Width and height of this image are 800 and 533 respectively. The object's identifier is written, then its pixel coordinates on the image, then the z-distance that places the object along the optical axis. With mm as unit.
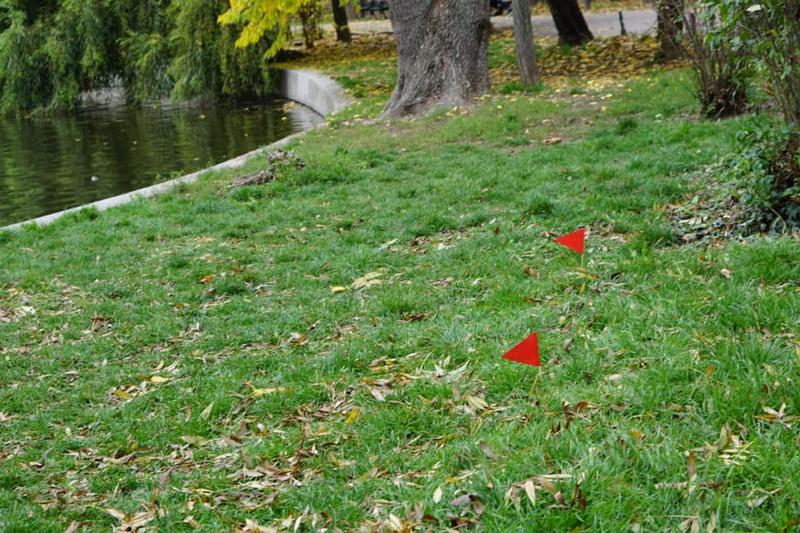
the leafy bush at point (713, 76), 10445
